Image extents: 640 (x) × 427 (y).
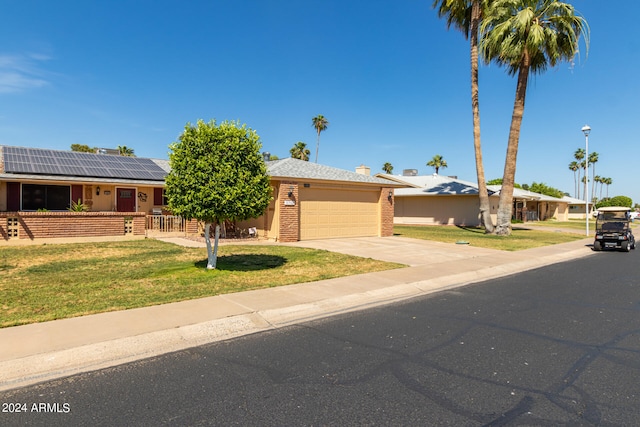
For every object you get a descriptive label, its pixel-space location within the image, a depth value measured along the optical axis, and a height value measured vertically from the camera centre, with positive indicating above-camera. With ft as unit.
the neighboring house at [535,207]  136.56 +3.99
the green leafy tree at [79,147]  157.79 +25.15
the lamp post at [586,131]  82.63 +18.25
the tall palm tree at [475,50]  81.15 +34.47
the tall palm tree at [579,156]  301.88 +47.83
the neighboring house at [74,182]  59.57 +4.39
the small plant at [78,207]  61.26 +0.46
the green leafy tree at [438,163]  226.58 +30.19
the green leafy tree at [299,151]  196.75 +31.16
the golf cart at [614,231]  58.80 -1.99
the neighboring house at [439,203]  112.88 +3.64
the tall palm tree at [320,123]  204.85 +47.11
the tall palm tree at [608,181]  386.34 +36.11
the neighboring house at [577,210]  233.14 +4.50
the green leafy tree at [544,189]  225.35 +16.22
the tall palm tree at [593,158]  276.62 +42.42
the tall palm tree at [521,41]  73.36 +33.25
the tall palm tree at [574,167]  325.17 +42.16
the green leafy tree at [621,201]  236.84 +10.32
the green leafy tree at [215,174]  29.19 +2.82
